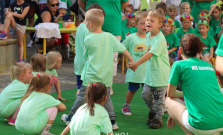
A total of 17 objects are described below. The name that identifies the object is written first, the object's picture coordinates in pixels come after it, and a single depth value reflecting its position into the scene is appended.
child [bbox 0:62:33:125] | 7.56
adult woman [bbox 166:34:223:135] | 5.61
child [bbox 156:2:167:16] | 12.61
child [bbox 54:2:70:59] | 14.44
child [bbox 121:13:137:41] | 13.15
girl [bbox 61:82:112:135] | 5.83
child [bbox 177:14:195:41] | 12.49
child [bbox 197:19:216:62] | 12.23
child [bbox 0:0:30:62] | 13.06
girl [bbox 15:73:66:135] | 6.57
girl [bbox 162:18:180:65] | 11.50
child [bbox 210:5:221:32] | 14.15
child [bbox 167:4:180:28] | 13.78
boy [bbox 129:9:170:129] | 7.54
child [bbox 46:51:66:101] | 8.89
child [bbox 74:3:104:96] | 8.34
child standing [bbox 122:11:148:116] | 8.44
